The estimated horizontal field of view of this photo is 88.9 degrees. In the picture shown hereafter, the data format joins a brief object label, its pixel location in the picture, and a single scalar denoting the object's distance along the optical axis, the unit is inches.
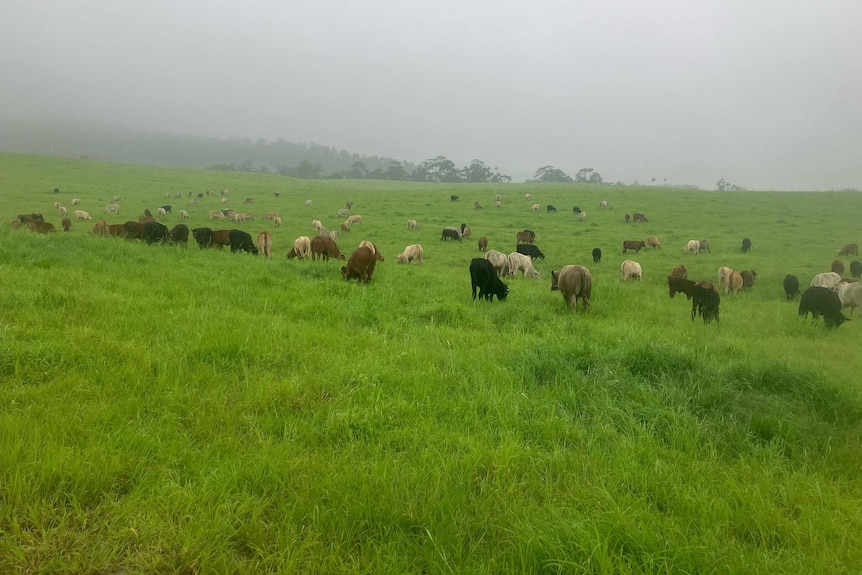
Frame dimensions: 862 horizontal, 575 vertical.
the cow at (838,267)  745.9
